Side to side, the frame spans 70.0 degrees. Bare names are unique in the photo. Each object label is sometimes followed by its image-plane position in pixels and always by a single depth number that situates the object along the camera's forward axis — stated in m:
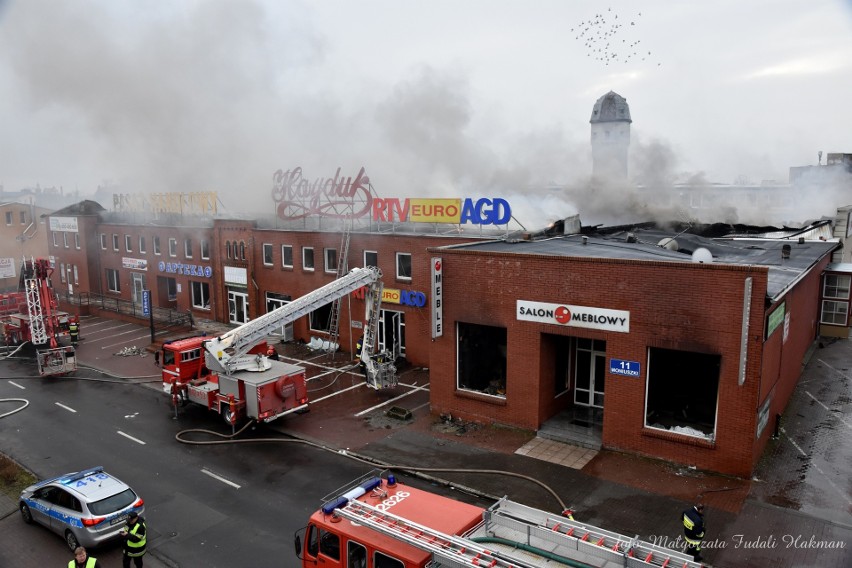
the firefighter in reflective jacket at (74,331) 26.98
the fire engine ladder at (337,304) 23.76
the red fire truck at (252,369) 16.16
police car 10.55
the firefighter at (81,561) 8.02
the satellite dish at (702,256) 13.33
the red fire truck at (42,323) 22.59
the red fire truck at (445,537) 6.12
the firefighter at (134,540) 9.31
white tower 46.73
